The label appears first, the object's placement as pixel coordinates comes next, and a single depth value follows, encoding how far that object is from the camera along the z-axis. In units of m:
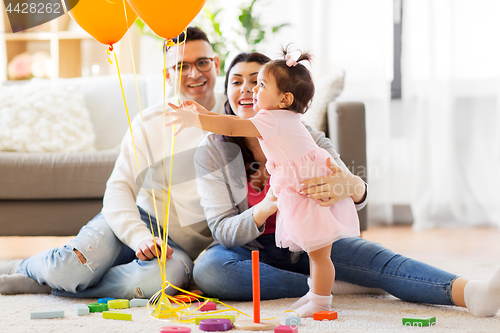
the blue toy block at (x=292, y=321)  1.00
